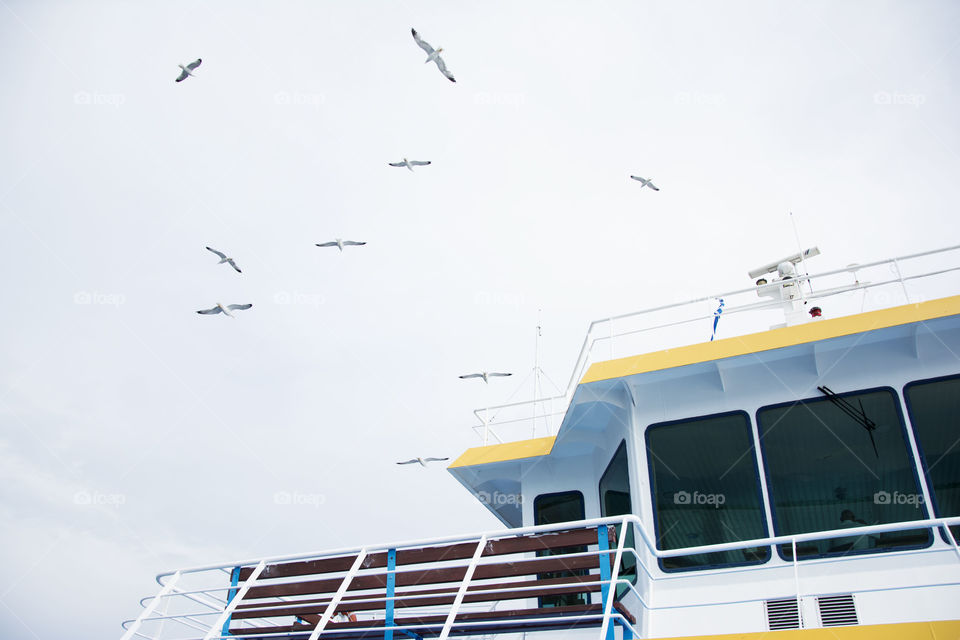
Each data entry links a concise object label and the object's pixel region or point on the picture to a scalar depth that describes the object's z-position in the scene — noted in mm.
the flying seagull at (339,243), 18361
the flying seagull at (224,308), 17875
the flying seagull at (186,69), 15992
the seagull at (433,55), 13781
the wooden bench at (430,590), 5680
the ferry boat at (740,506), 6062
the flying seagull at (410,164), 17047
